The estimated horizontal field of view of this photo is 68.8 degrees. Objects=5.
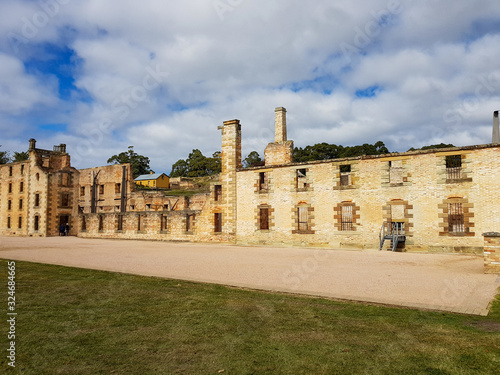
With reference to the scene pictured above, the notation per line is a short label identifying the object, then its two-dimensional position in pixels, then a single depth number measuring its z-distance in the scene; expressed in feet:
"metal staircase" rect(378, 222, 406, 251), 62.23
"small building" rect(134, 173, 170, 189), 215.31
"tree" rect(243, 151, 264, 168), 264.54
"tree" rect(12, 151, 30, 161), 230.54
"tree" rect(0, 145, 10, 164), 219.00
